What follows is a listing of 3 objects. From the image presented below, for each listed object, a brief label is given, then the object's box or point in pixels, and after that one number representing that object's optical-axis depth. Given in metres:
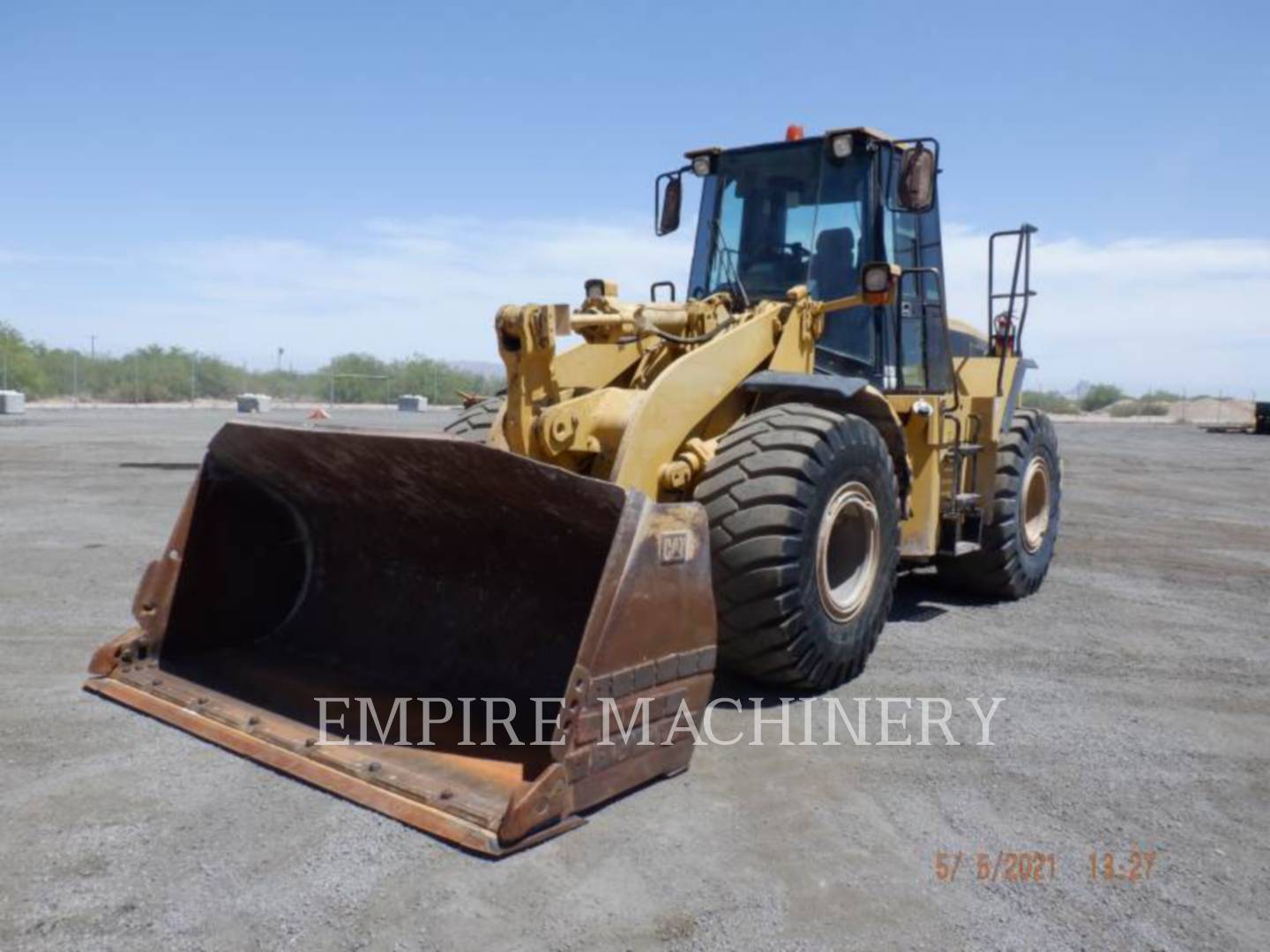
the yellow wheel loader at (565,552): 3.73
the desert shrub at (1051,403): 75.50
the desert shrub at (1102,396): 80.81
